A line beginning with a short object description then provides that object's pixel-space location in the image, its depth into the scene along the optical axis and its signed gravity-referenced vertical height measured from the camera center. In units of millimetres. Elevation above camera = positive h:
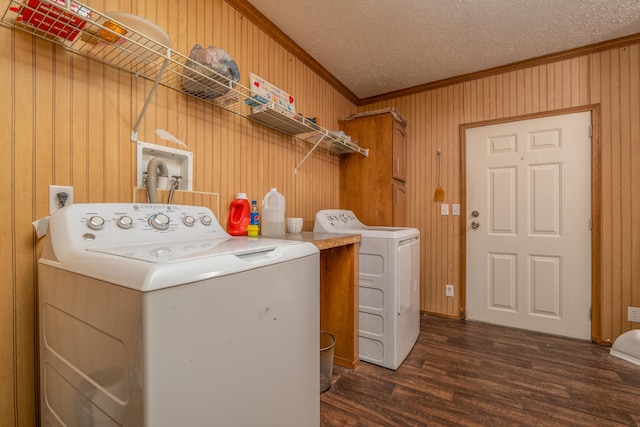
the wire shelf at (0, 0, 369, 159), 924 +637
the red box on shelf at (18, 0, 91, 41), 892 +636
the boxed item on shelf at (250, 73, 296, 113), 1873 +838
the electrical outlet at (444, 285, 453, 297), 2818 -766
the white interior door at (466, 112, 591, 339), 2352 -100
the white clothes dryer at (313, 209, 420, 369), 1862 -559
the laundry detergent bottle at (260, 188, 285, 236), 1745 -40
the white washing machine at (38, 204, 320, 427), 611 -290
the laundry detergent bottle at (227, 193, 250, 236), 1663 -21
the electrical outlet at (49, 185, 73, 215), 1046 +56
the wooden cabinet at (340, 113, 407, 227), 2701 +389
